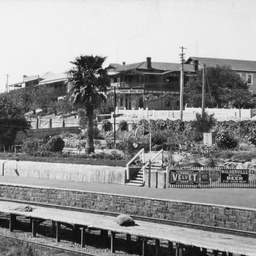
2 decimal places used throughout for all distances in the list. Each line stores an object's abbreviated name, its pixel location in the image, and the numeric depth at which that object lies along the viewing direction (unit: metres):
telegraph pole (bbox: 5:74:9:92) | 114.79
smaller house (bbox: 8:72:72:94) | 93.51
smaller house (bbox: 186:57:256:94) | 81.38
